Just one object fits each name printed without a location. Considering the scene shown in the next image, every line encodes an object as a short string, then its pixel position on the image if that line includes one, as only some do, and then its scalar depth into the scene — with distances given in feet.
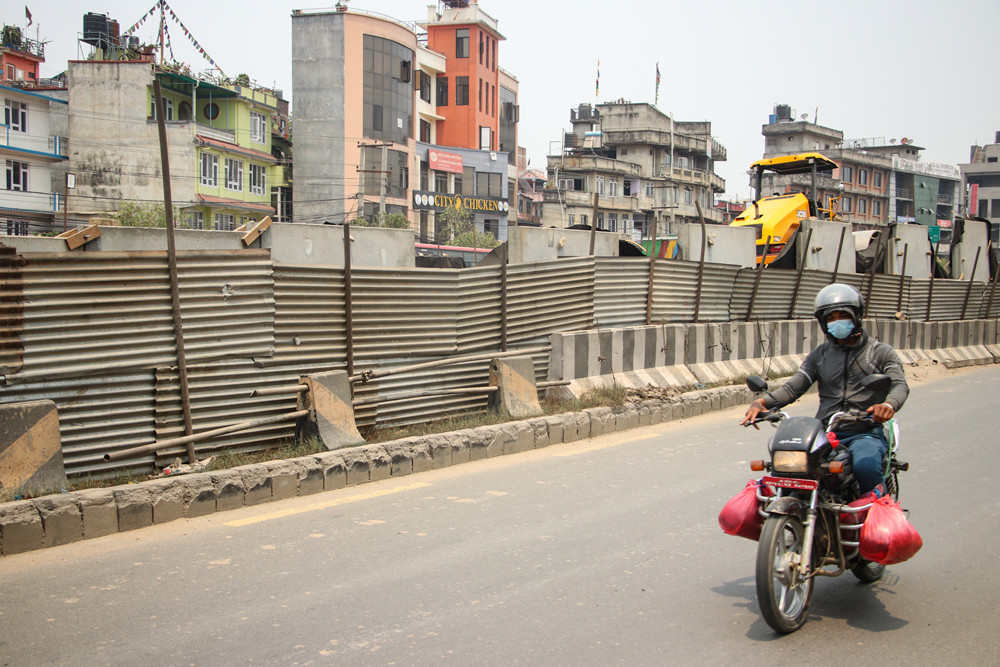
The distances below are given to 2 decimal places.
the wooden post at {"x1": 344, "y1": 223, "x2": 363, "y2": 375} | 26.91
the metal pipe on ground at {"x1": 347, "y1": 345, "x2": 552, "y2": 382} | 26.81
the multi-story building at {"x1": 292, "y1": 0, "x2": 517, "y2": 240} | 176.65
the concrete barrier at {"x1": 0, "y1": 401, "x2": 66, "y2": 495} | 18.74
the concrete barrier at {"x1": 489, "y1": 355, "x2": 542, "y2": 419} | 30.96
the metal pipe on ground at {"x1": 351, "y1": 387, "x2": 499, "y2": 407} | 26.99
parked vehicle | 61.36
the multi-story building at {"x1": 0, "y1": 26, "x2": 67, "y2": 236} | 131.75
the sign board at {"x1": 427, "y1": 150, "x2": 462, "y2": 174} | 197.62
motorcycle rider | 15.57
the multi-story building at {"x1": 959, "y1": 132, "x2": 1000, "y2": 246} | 262.67
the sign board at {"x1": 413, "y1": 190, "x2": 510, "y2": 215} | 189.88
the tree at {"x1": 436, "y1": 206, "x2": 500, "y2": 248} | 186.50
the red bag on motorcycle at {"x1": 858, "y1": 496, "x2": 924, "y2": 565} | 13.73
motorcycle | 13.61
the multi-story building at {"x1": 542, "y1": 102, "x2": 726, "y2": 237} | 231.71
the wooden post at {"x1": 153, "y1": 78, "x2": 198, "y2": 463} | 22.33
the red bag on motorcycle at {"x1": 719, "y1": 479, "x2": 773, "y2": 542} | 14.89
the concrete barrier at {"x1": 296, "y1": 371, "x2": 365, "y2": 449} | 24.84
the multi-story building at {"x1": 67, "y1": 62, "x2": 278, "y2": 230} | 141.59
